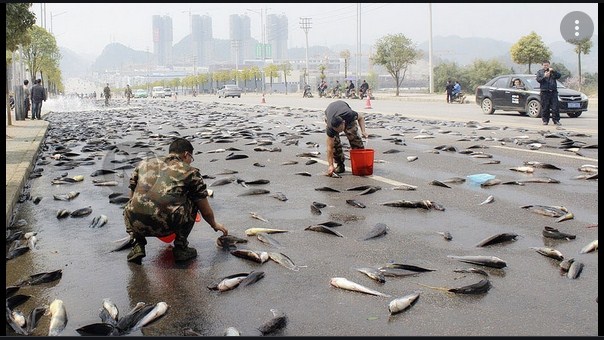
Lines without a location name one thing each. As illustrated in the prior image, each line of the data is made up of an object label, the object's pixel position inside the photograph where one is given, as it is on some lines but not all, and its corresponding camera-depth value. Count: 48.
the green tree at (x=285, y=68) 112.75
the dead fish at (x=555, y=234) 6.30
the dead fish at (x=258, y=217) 7.53
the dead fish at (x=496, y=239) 6.12
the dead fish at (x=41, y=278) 5.29
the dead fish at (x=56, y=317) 4.24
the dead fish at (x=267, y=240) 6.39
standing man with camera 19.11
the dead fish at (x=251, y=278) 5.11
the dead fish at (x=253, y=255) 5.75
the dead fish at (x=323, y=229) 6.70
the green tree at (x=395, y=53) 64.94
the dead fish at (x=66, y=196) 9.16
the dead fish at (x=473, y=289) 4.79
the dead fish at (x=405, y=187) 9.30
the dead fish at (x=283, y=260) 5.57
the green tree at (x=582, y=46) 45.05
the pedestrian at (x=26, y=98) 28.53
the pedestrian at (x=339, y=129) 10.53
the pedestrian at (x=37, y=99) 28.69
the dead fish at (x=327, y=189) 9.21
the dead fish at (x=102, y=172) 11.48
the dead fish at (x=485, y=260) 5.41
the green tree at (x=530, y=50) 50.06
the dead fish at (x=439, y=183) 9.43
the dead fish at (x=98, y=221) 7.41
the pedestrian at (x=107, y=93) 53.73
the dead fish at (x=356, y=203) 8.10
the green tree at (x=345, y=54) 91.76
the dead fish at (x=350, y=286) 4.83
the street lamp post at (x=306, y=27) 104.10
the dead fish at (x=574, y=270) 5.12
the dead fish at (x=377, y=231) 6.56
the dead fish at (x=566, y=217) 7.04
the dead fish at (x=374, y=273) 5.11
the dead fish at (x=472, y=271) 5.25
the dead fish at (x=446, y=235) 6.41
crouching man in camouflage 5.81
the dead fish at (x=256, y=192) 9.27
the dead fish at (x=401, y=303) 4.43
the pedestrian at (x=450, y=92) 43.25
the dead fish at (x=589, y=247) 5.80
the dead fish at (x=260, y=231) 6.83
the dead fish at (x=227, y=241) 6.32
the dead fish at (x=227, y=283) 4.98
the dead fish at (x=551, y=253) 5.61
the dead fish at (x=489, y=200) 8.18
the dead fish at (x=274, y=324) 4.14
